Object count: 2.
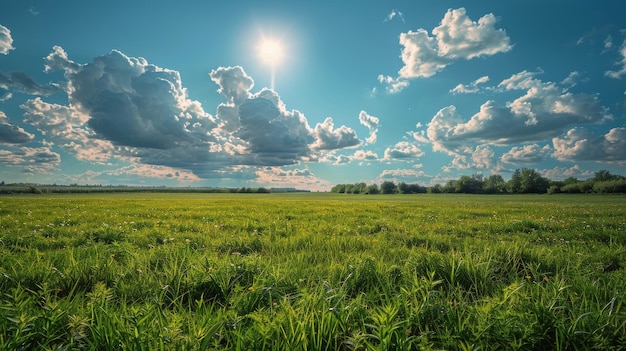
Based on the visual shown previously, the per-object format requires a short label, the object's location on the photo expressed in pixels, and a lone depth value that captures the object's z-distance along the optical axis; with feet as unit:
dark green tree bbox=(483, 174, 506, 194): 446.19
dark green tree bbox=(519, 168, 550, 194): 409.49
